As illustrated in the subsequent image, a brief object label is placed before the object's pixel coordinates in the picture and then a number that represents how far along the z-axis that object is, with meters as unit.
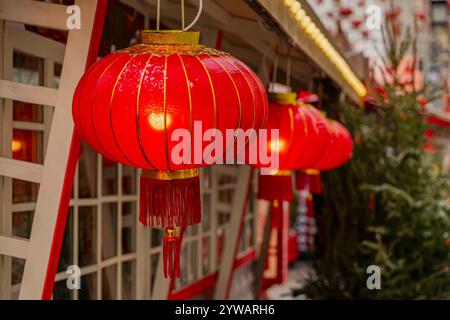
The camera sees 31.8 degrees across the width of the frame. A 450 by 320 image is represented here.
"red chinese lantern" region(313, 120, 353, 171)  5.47
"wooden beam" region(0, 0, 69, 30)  3.97
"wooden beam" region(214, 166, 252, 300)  8.71
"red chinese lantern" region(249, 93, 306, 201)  4.62
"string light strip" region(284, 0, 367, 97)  4.59
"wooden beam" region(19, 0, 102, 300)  3.97
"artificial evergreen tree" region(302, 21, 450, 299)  7.96
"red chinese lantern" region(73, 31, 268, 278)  2.74
